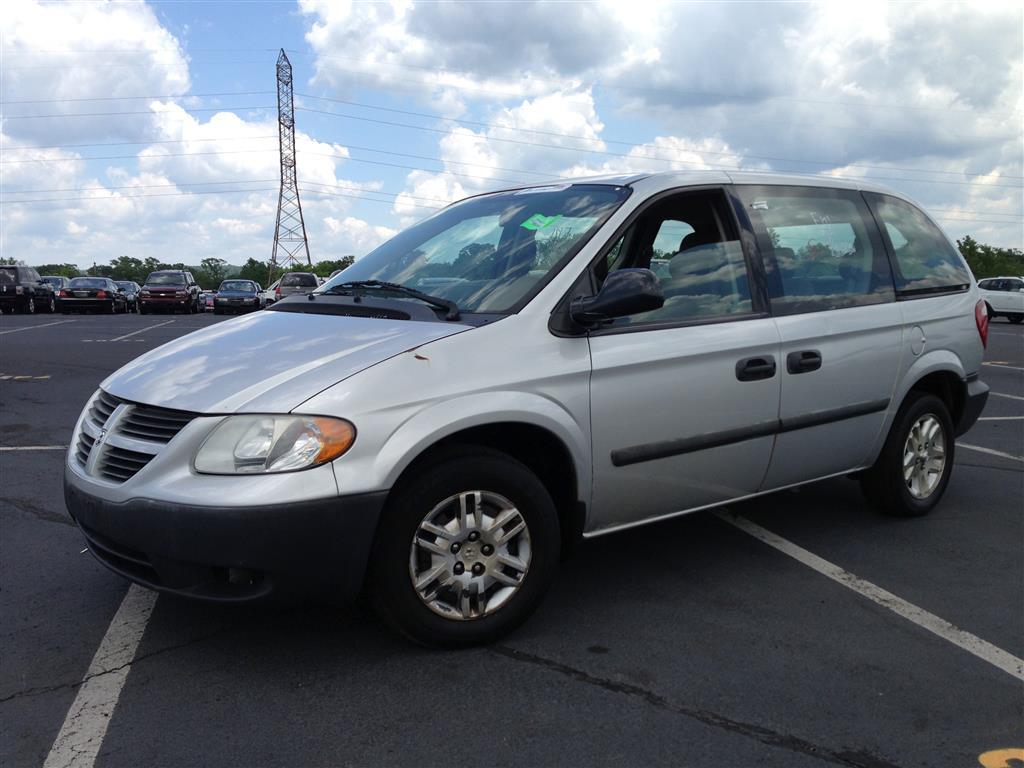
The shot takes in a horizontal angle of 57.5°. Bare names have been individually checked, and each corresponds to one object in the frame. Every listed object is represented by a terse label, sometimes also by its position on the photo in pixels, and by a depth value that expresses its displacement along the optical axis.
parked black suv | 35.66
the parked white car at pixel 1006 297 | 33.34
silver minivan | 2.98
